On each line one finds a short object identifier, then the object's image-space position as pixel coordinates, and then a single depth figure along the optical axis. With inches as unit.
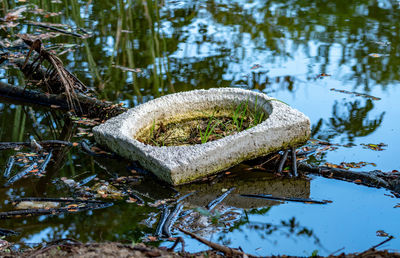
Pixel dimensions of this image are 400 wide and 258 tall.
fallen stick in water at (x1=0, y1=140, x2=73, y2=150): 155.9
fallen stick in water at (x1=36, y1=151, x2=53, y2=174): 143.9
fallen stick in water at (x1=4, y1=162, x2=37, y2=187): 138.7
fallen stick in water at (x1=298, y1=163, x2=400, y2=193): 133.3
